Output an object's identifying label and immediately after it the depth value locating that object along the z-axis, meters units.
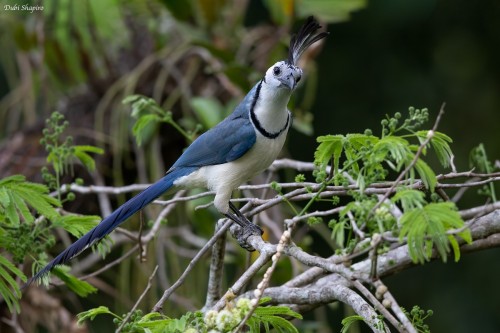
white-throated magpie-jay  12.55
